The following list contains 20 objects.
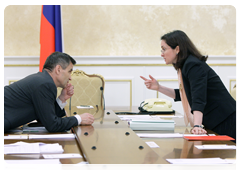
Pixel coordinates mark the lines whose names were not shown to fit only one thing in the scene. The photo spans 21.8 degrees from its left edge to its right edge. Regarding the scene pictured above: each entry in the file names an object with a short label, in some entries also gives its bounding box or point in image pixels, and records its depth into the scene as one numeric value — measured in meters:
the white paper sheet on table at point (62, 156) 3.45
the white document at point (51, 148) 3.54
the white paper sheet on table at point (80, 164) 3.36
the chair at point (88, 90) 5.63
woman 4.14
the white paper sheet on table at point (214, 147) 3.68
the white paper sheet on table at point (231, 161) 3.45
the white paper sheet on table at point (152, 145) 3.68
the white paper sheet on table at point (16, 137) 3.83
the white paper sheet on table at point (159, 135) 3.91
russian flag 6.23
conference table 3.34
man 3.97
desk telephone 4.88
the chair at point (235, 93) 4.99
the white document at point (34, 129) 4.02
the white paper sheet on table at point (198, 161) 3.42
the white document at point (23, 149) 3.52
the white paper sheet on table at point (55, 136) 3.83
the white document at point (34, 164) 3.31
